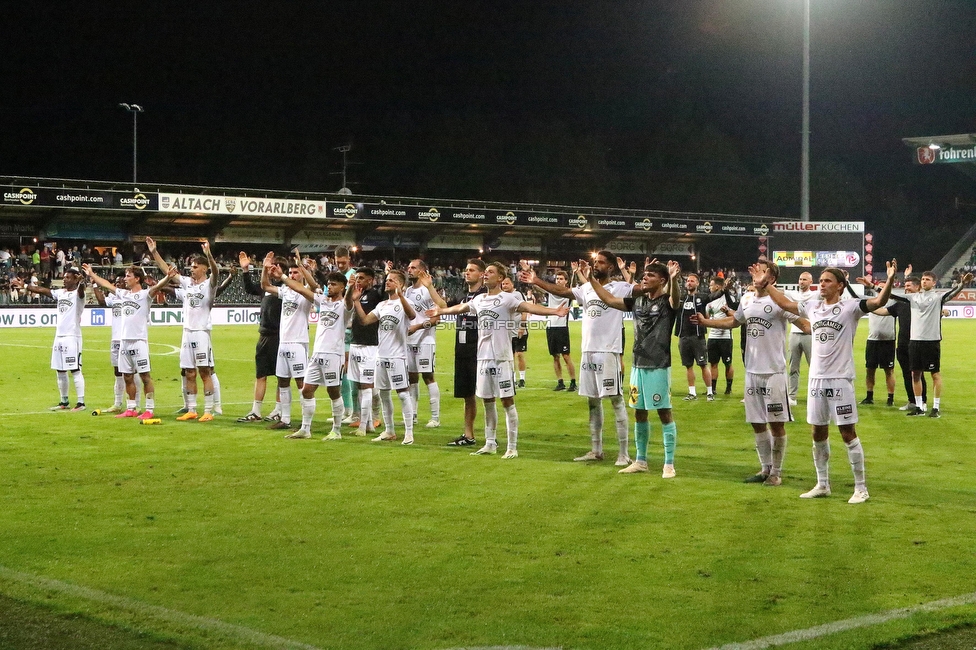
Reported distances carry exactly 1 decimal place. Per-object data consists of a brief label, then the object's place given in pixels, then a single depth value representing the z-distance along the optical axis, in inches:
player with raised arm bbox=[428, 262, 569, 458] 463.2
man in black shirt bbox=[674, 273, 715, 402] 715.4
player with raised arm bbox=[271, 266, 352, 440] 525.0
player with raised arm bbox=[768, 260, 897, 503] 360.8
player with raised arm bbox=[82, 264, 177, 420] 599.2
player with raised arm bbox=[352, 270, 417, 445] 511.2
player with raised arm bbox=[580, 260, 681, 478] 410.3
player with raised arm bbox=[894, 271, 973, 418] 623.5
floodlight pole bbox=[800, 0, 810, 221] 1958.7
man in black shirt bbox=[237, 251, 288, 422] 596.4
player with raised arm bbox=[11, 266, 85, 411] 642.2
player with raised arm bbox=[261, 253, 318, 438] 554.6
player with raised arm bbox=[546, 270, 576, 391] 767.1
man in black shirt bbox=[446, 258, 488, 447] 505.7
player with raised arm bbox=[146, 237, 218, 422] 598.2
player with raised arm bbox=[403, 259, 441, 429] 570.6
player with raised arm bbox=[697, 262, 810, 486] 396.8
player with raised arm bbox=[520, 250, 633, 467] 435.2
